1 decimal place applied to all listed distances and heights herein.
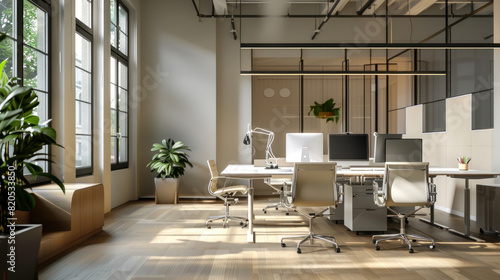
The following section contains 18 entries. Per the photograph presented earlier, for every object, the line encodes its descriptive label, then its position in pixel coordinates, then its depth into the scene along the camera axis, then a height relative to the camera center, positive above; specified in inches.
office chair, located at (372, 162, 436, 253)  175.8 -20.1
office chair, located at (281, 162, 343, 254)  172.7 -20.5
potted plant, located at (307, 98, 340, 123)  373.1 +22.5
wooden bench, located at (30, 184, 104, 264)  163.6 -32.3
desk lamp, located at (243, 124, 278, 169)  226.2 -14.6
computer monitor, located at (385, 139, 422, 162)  214.8 -7.0
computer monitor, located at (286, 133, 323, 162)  216.1 -5.5
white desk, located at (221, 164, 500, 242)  189.4 -17.0
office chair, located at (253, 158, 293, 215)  180.5 -25.6
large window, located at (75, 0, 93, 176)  237.8 +28.3
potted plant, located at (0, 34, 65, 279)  108.7 -10.0
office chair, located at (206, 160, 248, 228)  226.4 -29.7
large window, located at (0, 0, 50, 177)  172.4 +39.6
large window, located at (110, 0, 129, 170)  299.7 +37.5
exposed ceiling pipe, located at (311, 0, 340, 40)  283.9 +83.0
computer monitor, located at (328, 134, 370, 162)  223.6 -5.7
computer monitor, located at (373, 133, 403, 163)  223.3 -5.7
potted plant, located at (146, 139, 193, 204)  321.0 -26.1
